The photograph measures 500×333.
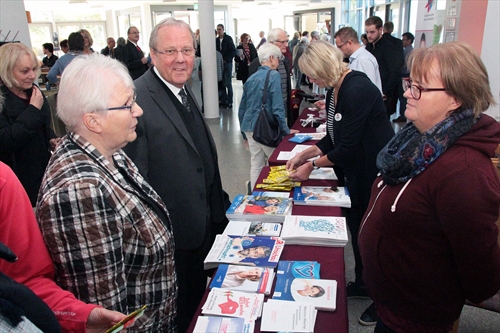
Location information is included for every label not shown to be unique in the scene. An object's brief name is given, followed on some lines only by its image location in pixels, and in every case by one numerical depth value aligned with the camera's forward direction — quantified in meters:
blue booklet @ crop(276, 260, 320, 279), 1.44
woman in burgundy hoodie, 1.13
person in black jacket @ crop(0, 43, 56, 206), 2.38
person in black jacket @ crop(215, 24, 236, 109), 9.48
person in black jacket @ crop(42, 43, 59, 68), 9.15
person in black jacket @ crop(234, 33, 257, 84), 9.84
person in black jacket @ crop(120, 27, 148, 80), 7.61
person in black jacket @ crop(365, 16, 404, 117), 5.63
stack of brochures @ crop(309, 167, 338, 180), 2.45
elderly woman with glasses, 1.05
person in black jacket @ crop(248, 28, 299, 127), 4.60
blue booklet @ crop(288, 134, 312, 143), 3.30
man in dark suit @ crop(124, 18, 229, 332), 1.71
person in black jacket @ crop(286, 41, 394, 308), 2.10
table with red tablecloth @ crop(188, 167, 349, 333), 1.21
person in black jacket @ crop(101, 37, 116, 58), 11.15
